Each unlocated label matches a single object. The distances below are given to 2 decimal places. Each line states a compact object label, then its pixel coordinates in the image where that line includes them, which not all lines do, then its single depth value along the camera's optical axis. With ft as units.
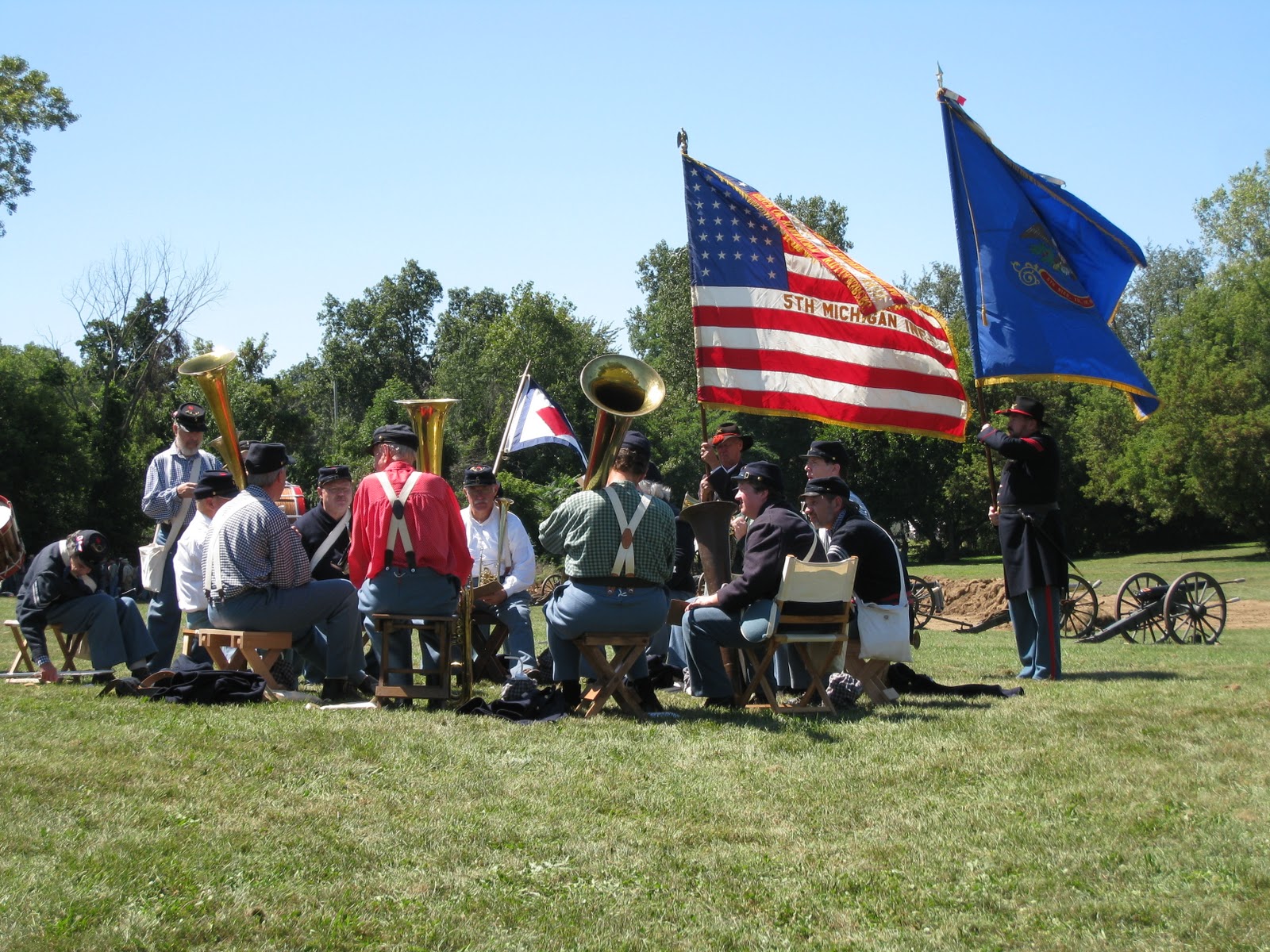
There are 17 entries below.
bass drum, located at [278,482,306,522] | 31.22
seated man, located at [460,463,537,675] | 29.84
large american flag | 31.60
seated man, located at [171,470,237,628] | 27.07
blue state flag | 30.60
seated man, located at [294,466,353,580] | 29.76
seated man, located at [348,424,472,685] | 24.30
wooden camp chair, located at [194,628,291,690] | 24.40
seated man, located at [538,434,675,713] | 23.76
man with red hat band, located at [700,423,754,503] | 30.96
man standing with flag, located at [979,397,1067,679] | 30.53
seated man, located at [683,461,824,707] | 24.53
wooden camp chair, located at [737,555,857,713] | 24.20
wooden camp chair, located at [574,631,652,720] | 23.80
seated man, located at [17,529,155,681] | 28.37
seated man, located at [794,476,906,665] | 26.23
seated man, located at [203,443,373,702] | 24.64
